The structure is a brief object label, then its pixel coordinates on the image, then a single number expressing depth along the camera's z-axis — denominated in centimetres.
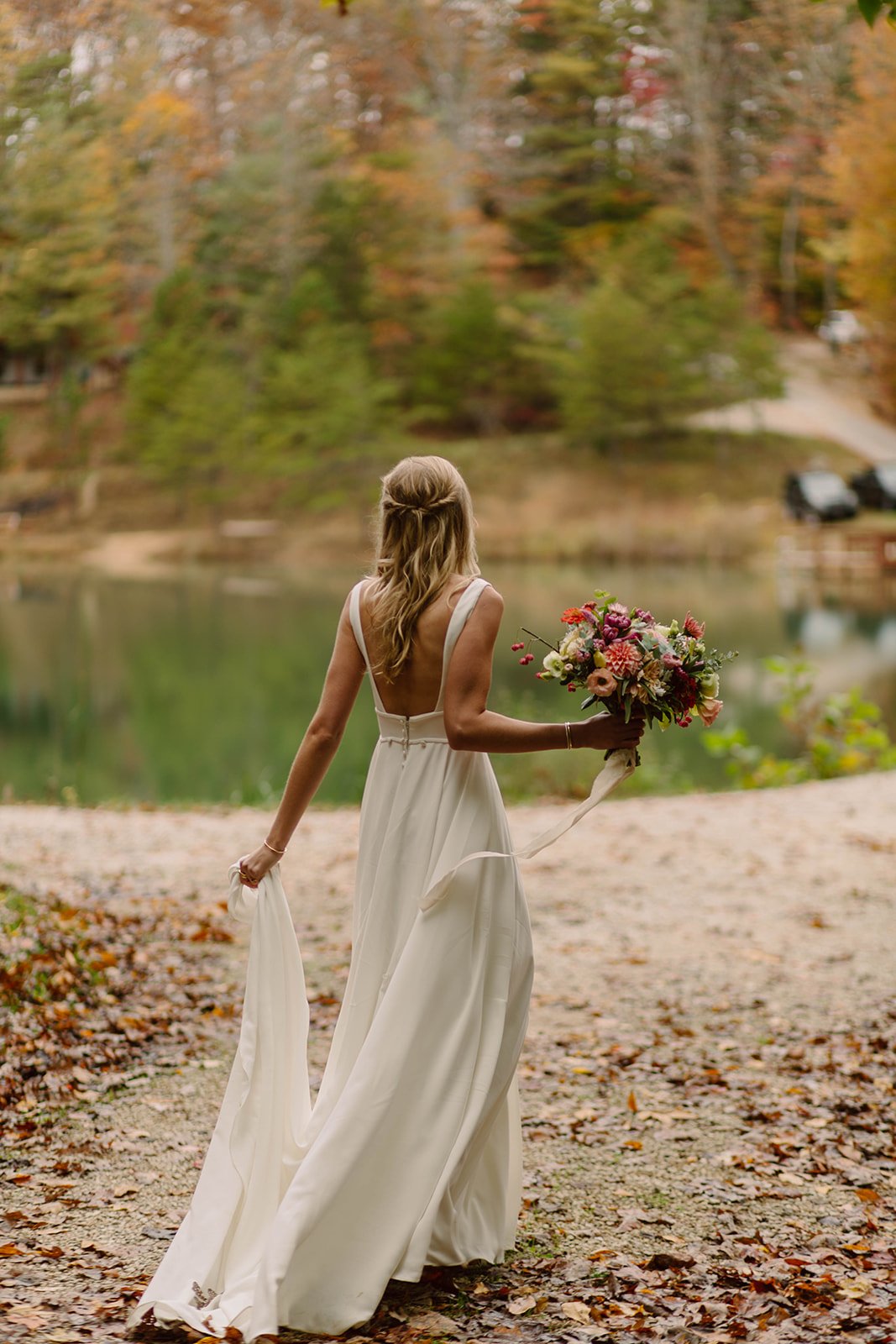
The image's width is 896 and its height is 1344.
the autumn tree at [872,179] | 3309
